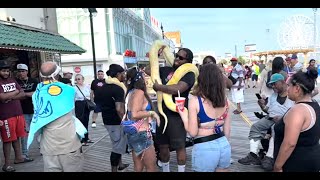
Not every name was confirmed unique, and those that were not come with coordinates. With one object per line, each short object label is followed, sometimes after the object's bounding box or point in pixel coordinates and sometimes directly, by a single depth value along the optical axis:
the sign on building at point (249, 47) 101.56
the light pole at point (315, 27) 24.71
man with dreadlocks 4.25
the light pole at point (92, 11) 12.25
